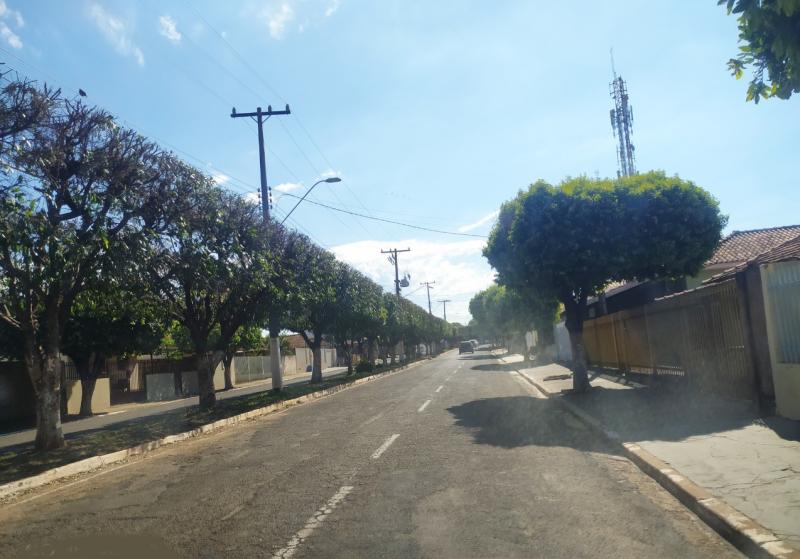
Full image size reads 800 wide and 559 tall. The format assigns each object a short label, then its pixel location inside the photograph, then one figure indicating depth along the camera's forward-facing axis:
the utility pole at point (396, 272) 57.59
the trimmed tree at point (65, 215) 10.29
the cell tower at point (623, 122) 40.88
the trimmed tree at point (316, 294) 21.64
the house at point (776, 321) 9.88
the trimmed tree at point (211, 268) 14.23
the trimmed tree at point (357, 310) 33.28
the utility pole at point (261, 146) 23.22
